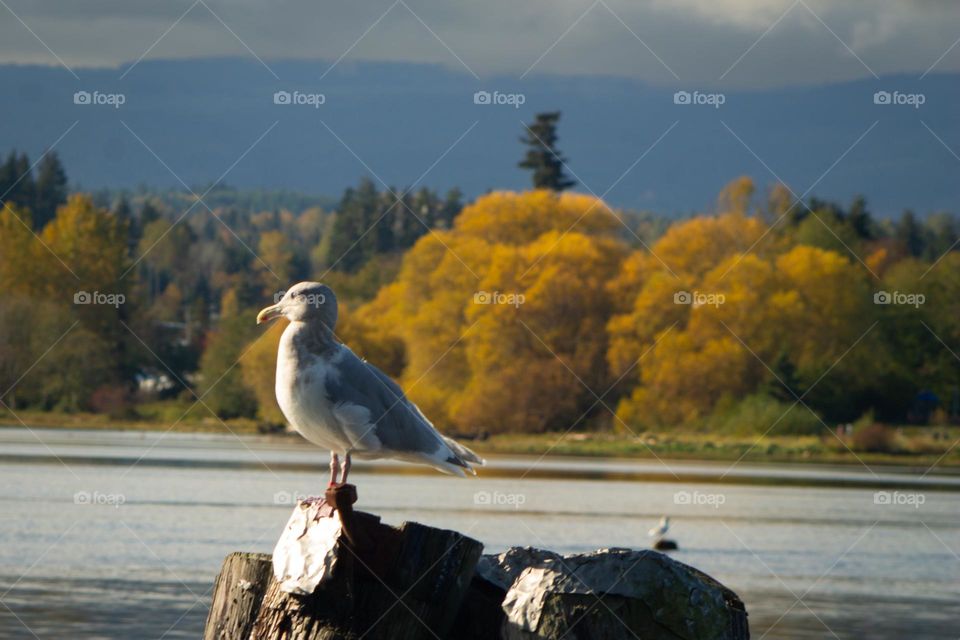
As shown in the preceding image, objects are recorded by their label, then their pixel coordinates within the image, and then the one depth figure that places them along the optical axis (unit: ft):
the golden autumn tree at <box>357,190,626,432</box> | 263.08
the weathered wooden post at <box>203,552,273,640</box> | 27.77
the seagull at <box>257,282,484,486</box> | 30.27
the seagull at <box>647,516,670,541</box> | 110.73
